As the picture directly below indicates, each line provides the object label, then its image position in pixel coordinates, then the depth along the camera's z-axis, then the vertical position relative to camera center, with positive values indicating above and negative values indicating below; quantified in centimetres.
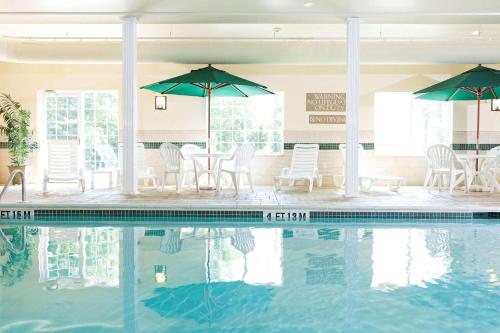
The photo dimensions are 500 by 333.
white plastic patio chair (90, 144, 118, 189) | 1116 +2
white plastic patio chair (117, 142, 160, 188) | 943 -25
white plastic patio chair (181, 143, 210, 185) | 1041 +17
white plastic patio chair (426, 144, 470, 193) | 864 -12
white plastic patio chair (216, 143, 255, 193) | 849 -8
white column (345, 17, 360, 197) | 805 +118
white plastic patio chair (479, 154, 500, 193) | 867 -29
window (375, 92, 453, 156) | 1106 +76
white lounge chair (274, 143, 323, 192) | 924 -11
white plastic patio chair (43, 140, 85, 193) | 879 -11
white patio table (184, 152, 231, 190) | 849 -3
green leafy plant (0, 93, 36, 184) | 1015 +50
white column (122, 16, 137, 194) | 815 +128
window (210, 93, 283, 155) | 1111 +79
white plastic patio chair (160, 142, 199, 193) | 860 -3
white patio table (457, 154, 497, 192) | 847 -32
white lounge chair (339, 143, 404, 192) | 881 -34
